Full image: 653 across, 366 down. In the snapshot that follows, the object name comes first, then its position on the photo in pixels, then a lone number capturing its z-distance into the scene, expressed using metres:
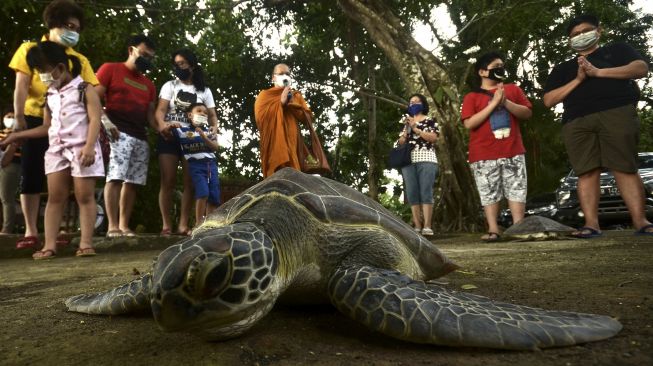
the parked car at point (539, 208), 10.05
